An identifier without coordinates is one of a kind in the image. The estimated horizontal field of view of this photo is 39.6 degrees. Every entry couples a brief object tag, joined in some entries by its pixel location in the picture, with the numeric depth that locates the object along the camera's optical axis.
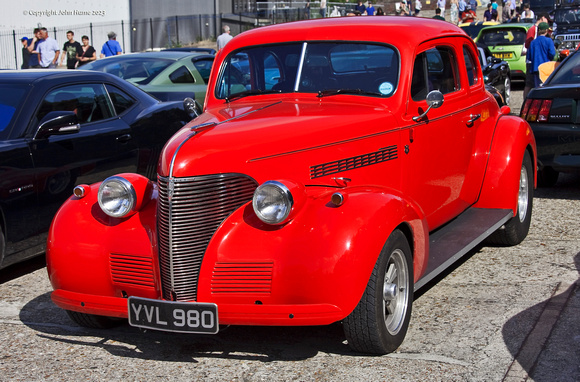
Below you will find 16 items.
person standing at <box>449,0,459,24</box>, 39.91
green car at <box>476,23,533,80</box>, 21.11
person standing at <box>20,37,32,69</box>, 21.88
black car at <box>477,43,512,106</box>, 16.23
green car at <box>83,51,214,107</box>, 11.90
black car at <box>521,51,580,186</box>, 8.62
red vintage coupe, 4.28
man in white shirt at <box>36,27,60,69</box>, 20.56
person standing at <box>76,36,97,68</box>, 20.19
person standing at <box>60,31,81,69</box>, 20.27
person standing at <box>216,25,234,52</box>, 19.86
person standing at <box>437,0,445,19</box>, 39.27
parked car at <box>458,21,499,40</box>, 23.28
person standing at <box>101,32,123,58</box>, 20.72
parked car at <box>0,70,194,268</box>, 6.25
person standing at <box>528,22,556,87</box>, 14.91
